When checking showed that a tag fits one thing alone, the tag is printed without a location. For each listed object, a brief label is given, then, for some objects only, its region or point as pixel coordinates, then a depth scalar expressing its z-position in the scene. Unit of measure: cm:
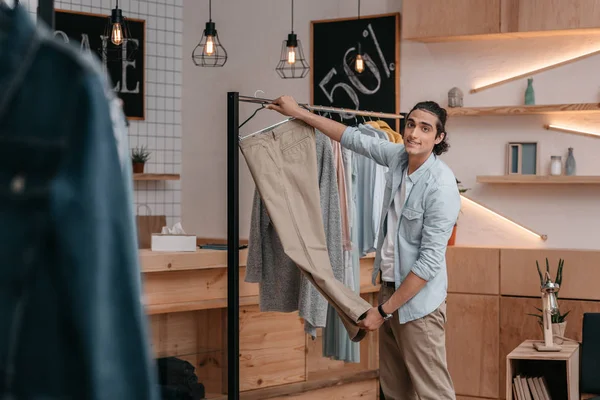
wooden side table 477
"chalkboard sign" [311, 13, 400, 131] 661
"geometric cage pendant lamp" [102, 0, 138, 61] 530
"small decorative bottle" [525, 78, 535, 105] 604
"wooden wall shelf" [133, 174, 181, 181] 710
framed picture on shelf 606
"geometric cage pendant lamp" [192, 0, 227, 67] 739
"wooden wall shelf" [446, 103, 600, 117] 582
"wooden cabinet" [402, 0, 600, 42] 577
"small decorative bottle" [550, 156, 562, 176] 590
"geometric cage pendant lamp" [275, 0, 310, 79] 696
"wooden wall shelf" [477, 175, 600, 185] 577
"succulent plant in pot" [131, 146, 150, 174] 710
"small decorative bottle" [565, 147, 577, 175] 588
